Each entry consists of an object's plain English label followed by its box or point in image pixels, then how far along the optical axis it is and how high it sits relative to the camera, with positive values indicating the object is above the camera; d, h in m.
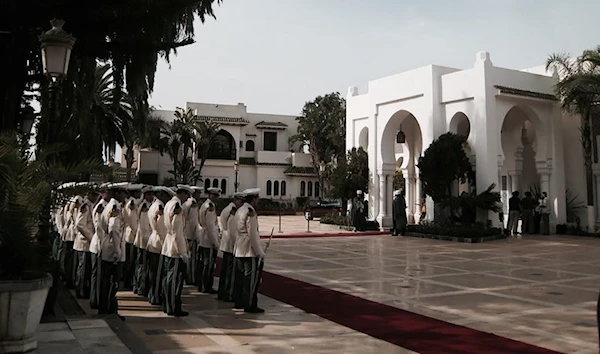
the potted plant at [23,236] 4.27 -0.21
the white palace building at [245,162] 44.16 +4.88
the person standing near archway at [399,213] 19.88 +0.19
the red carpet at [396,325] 5.35 -1.36
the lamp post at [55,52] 6.71 +2.23
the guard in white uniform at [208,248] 8.68 -0.57
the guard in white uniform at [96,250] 6.86 -0.48
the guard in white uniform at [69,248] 8.94 -0.64
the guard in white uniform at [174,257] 6.81 -0.58
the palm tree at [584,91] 19.23 +5.04
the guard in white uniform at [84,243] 7.53 -0.45
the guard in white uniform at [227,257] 7.96 -0.68
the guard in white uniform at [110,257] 6.64 -0.57
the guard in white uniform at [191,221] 8.46 -0.09
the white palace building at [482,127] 19.89 +4.18
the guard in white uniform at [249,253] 7.04 -0.53
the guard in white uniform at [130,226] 8.62 -0.19
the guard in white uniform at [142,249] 8.20 -0.57
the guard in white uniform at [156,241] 7.36 -0.38
